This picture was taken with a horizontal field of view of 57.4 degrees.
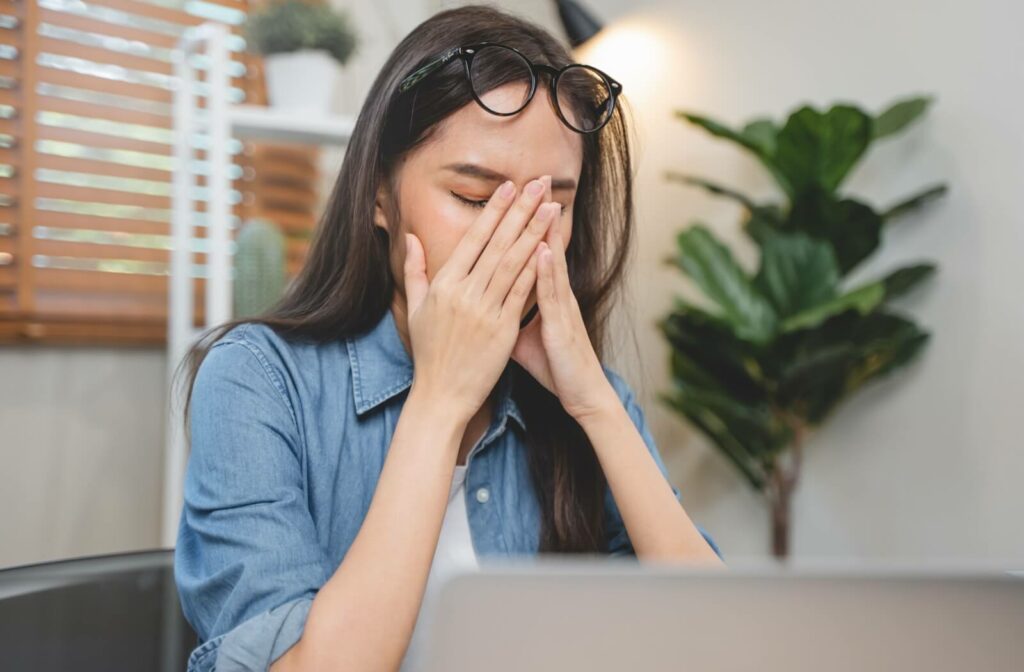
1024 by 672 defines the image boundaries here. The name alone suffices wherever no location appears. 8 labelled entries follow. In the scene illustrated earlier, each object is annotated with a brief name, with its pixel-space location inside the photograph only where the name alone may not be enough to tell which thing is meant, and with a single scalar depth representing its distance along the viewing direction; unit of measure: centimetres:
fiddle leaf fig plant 184
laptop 35
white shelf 179
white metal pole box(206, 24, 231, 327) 173
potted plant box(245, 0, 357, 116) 186
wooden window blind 175
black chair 79
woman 72
